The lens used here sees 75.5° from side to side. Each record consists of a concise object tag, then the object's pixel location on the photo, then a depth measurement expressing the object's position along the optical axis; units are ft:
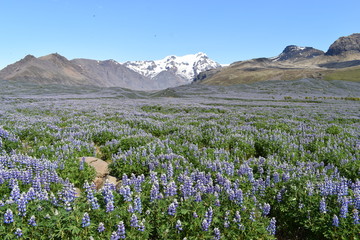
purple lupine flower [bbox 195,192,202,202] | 15.67
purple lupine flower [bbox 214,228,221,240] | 13.62
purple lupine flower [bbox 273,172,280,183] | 21.53
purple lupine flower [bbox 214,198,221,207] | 16.21
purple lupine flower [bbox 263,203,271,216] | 16.89
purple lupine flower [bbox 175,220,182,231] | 13.51
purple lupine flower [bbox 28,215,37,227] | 12.50
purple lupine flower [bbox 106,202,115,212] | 13.55
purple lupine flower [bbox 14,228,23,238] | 11.60
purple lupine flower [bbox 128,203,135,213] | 14.02
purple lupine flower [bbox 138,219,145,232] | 13.30
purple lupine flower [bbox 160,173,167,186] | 18.23
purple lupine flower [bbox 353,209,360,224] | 14.61
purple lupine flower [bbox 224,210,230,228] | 14.54
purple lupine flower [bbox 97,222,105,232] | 12.64
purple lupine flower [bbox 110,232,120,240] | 12.27
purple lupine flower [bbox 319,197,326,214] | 15.89
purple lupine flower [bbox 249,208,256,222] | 15.10
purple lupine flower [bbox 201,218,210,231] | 13.44
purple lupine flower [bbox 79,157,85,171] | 24.76
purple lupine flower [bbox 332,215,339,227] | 14.57
